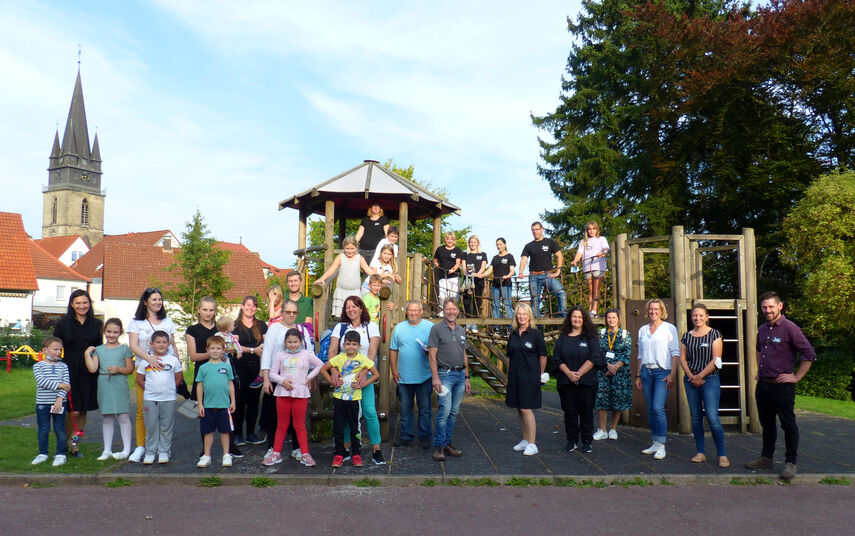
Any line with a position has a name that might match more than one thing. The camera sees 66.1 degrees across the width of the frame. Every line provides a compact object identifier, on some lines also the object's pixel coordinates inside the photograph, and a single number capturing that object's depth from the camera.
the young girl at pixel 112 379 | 7.61
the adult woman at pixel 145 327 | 7.41
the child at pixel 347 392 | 7.31
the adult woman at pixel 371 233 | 11.10
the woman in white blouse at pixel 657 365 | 8.01
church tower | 99.88
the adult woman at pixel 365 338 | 7.55
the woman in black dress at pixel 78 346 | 7.69
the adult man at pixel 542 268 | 11.98
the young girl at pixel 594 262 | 11.72
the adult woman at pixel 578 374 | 8.25
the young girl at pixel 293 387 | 7.28
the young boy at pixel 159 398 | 7.24
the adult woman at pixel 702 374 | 7.44
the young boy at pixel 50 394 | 7.34
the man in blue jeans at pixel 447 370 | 7.78
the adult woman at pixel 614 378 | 9.23
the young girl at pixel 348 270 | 9.33
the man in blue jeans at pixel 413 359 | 8.17
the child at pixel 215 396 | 7.14
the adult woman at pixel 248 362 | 8.25
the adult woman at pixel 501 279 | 12.62
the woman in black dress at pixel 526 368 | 7.88
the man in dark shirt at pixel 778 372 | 7.03
